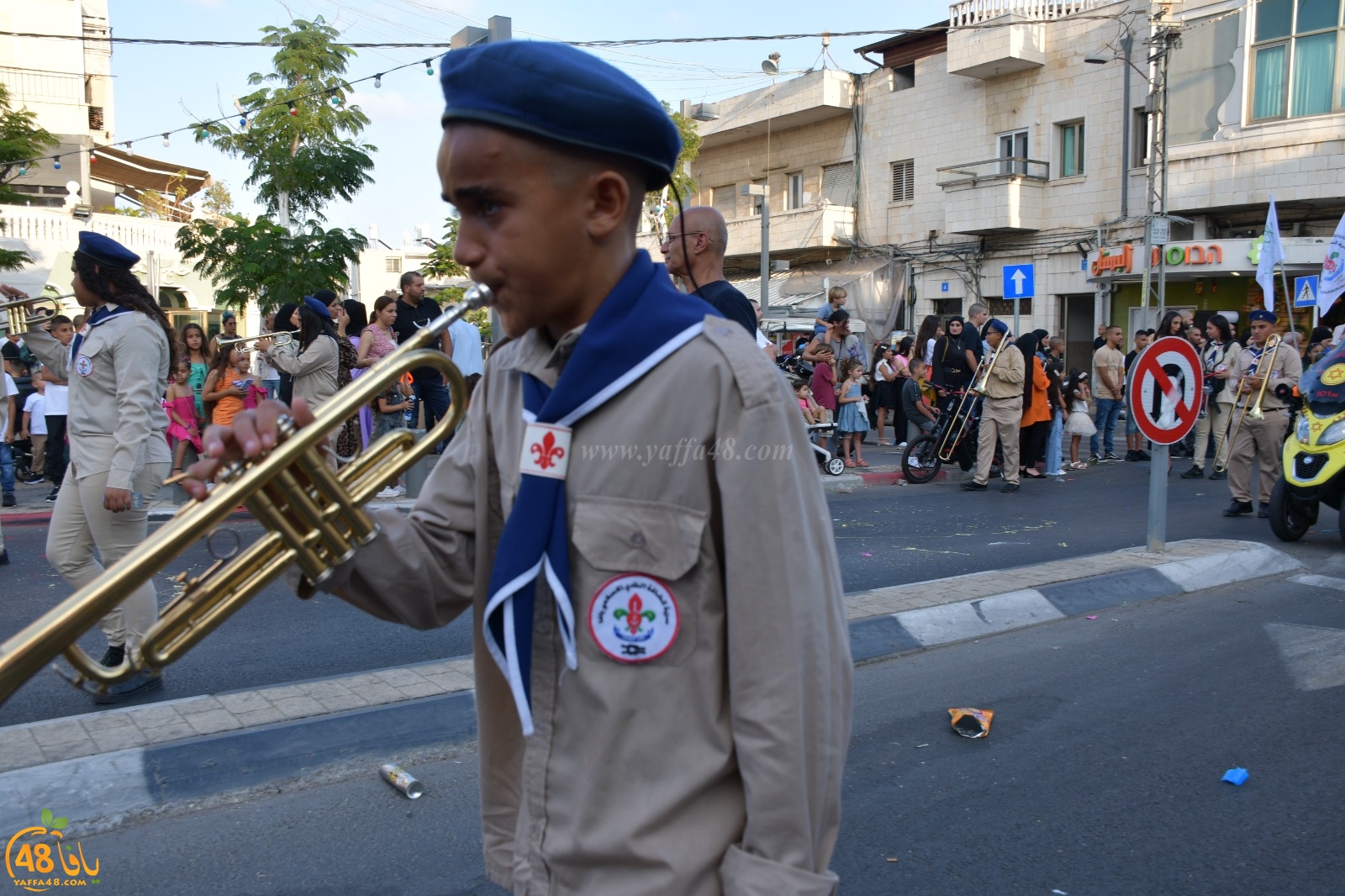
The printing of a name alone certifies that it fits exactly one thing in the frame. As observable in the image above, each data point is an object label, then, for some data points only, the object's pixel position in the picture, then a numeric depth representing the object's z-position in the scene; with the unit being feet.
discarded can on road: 12.34
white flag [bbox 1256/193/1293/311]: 47.88
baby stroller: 41.32
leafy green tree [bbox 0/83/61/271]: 58.18
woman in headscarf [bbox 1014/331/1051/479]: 41.83
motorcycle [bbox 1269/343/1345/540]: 26.66
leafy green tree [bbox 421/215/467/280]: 99.96
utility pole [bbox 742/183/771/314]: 71.49
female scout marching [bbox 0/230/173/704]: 14.83
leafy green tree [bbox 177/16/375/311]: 53.16
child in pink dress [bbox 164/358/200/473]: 34.12
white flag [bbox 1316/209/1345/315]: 40.81
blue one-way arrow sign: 79.30
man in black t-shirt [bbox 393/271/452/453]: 33.19
